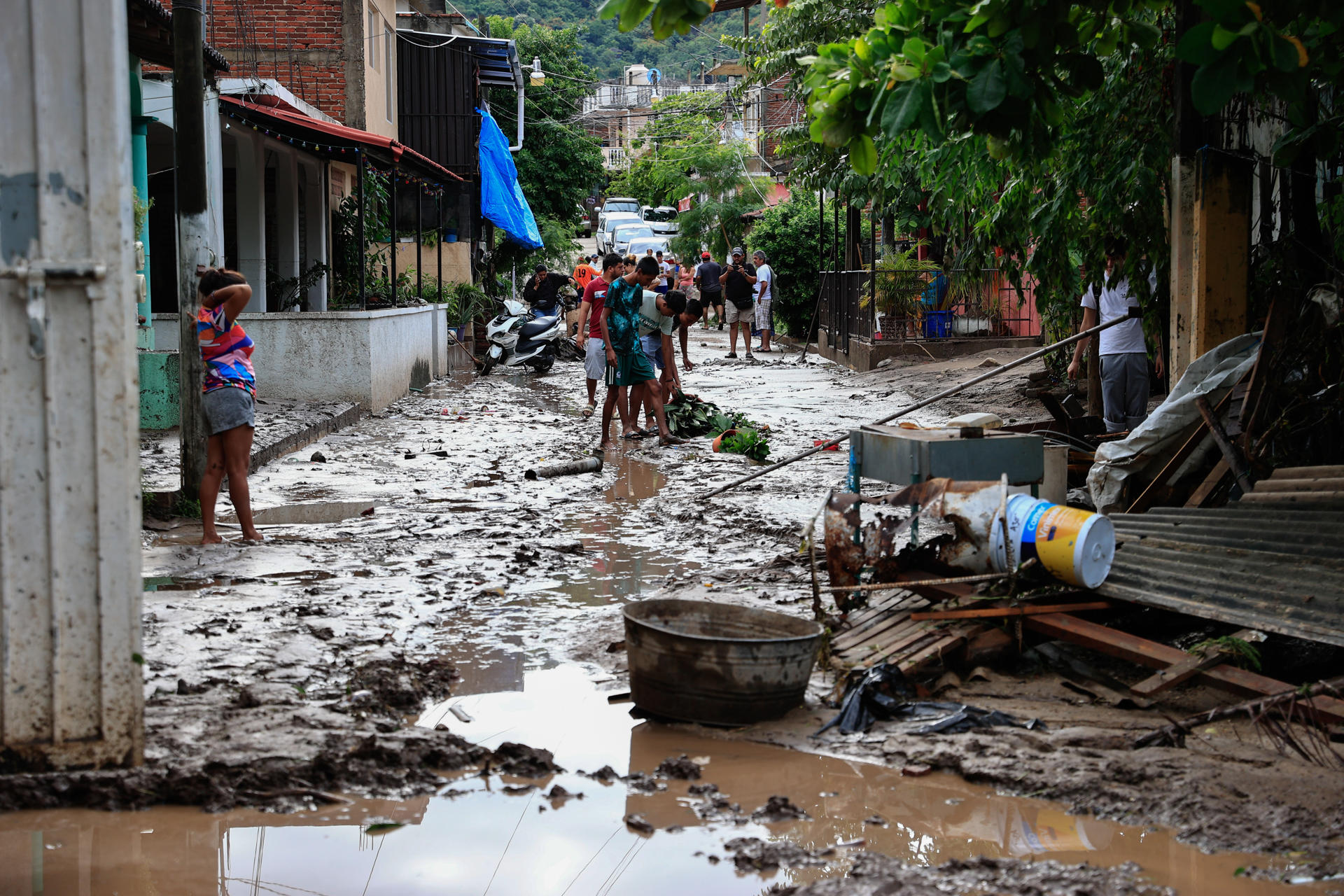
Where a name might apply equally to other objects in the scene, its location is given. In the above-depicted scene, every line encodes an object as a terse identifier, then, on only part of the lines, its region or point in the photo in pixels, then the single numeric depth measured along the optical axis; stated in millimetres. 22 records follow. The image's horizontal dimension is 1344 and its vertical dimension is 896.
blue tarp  25188
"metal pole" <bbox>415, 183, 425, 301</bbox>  17797
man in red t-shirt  13215
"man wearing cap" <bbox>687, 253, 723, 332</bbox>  24203
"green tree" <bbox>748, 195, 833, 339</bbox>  27844
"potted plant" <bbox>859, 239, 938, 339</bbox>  19719
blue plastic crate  19797
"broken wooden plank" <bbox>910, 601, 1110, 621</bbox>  4934
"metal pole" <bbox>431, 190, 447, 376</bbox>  19312
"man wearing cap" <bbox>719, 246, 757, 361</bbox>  22438
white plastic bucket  4930
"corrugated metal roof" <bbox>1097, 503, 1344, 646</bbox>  4762
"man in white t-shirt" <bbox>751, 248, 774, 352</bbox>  24031
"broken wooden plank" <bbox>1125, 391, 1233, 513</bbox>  6711
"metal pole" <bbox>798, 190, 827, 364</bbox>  23172
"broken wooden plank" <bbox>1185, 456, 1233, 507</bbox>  6453
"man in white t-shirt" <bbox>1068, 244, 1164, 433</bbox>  9102
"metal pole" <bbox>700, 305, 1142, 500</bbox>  8422
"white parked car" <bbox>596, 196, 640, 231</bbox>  50469
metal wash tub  4281
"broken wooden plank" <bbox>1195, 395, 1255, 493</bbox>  6250
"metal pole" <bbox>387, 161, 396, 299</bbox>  15820
